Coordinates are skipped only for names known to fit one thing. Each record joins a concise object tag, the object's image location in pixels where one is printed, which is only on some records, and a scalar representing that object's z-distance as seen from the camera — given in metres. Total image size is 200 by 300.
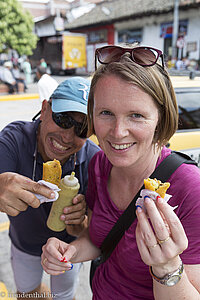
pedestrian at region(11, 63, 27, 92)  15.65
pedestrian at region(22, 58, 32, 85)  18.82
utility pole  17.31
